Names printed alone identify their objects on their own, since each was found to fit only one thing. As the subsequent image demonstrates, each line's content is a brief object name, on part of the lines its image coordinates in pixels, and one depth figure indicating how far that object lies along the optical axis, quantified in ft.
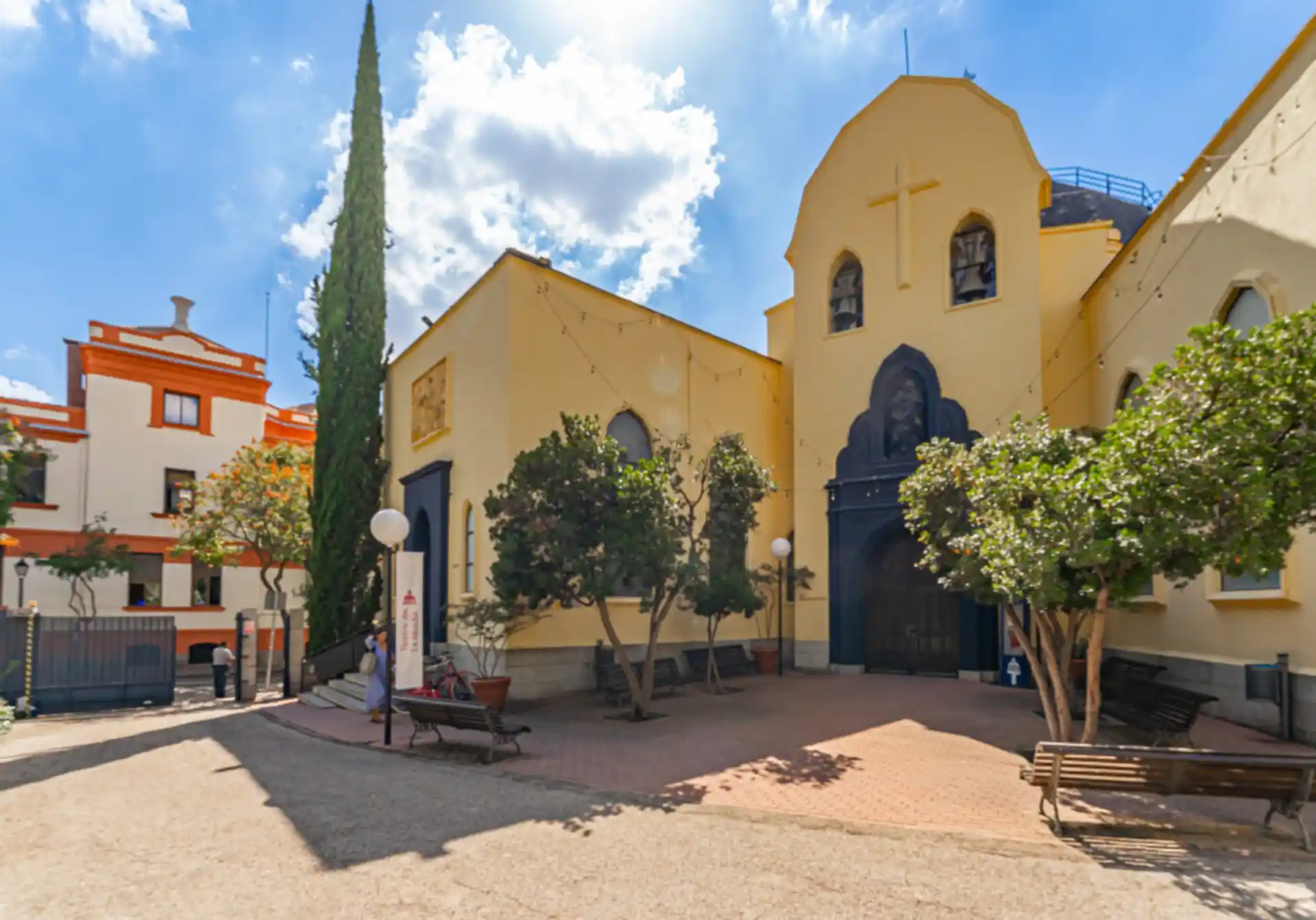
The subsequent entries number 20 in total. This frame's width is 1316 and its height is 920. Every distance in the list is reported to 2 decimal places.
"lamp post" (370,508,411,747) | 35.06
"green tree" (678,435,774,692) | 43.57
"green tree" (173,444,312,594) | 68.03
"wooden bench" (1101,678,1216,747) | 28.58
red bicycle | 41.04
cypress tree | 62.75
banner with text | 38.99
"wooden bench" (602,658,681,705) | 45.06
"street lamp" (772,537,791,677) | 57.41
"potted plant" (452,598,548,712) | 43.34
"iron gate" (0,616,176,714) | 51.11
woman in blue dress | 43.78
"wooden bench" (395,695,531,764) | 31.71
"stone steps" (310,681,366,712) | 48.47
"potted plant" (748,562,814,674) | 59.72
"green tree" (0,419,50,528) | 51.55
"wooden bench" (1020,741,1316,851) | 19.85
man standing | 57.57
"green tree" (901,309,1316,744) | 19.13
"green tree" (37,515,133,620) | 75.20
